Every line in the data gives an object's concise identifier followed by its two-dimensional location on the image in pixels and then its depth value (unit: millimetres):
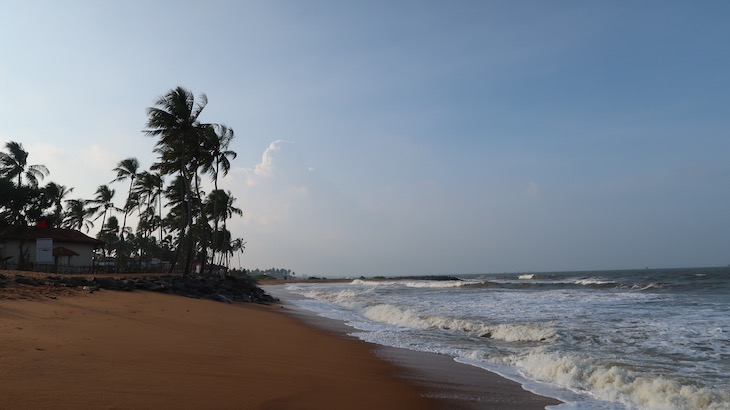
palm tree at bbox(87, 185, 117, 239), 47938
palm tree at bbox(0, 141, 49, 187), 36281
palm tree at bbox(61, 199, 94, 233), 51531
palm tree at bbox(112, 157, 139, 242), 42562
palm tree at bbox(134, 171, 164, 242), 43562
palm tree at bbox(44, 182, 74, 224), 40688
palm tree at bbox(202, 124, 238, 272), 33188
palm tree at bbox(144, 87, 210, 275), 28219
